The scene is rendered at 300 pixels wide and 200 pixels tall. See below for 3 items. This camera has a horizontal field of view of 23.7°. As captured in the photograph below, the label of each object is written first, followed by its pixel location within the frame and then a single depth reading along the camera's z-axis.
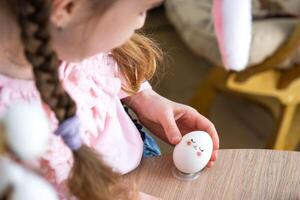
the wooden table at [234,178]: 0.77
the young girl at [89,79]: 0.53
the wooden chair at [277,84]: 1.40
